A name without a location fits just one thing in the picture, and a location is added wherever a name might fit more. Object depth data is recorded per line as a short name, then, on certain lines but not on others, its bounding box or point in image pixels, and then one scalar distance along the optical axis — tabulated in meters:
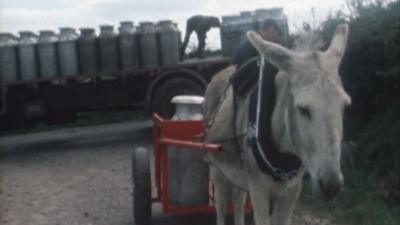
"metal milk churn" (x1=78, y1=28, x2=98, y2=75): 13.73
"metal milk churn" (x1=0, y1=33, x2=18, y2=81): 13.50
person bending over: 13.77
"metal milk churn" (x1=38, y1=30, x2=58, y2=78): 13.66
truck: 13.45
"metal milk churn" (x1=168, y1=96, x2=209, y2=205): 6.64
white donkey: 3.56
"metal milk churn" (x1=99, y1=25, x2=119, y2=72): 13.77
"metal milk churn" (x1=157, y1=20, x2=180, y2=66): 13.81
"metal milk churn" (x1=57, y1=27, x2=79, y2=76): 13.70
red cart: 6.47
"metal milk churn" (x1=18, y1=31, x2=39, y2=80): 13.60
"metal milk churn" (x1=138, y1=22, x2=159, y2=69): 13.86
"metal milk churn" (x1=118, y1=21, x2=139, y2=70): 13.80
